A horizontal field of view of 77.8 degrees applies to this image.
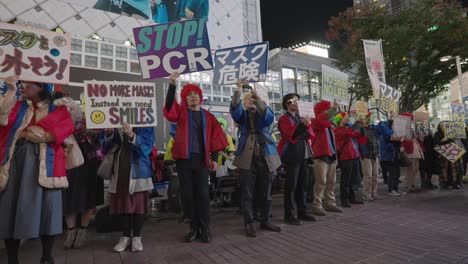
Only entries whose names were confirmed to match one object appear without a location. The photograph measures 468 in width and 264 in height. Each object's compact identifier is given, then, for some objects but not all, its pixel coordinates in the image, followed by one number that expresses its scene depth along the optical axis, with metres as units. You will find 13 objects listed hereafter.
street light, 10.36
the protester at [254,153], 4.00
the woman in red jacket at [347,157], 5.77
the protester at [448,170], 7.70
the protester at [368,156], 6.30
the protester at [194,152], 3.64
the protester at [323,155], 5.07
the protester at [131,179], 3.37
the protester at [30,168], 2.49
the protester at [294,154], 4.48
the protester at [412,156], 7.22
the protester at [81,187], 3.60
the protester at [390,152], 6.85
